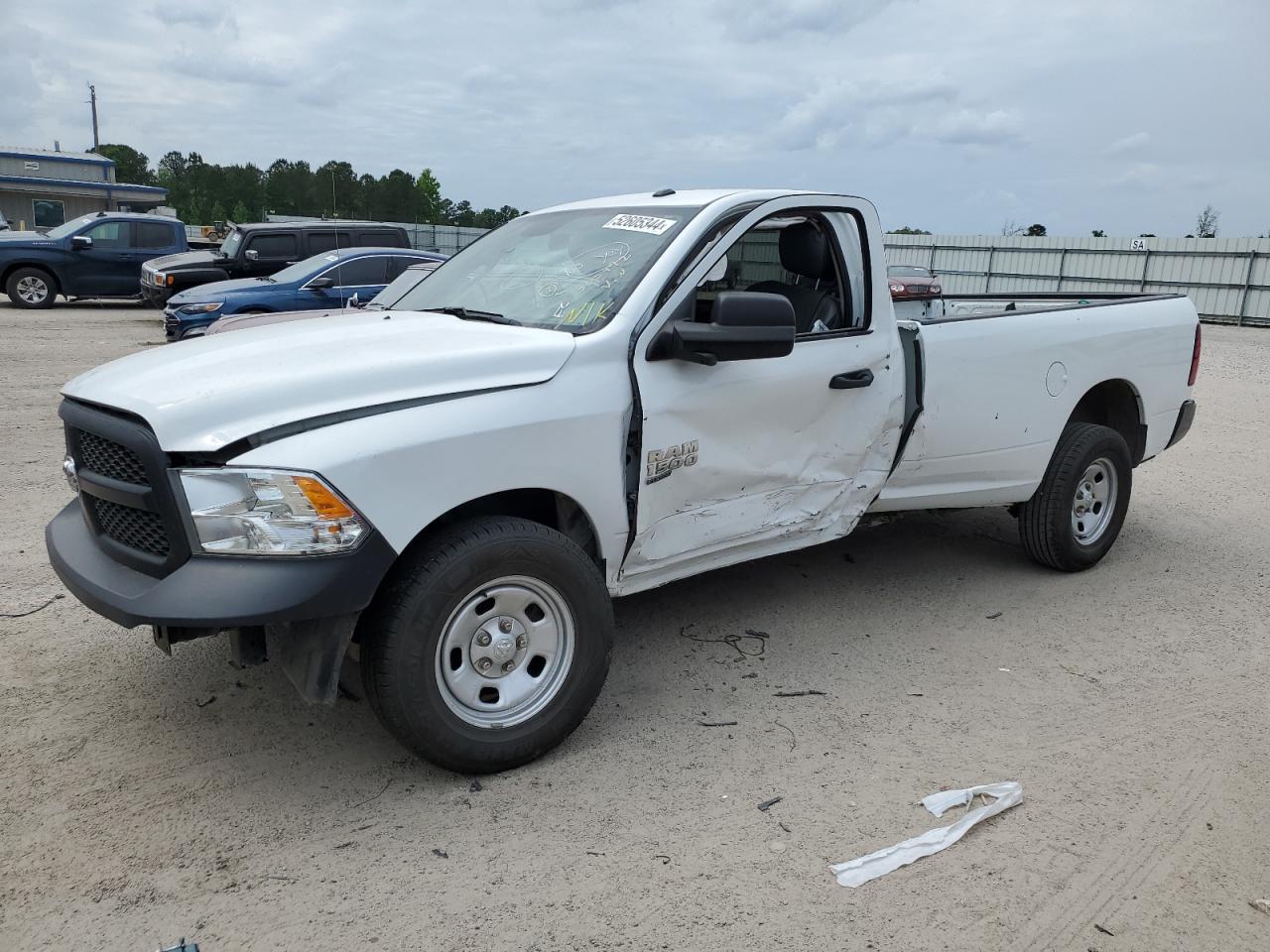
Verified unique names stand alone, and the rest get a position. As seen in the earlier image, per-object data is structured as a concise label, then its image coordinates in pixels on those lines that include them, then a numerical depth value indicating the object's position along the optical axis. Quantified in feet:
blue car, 39.34
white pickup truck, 9.39
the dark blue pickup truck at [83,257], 59.93
